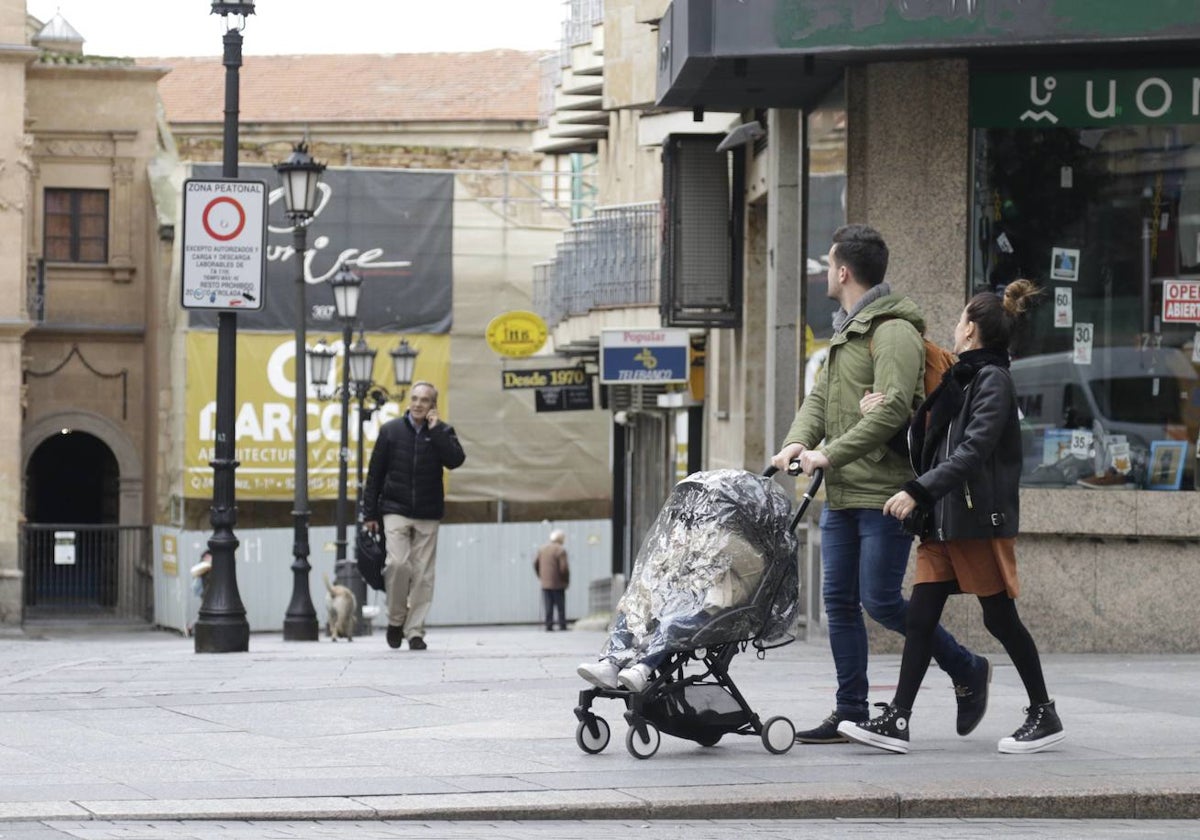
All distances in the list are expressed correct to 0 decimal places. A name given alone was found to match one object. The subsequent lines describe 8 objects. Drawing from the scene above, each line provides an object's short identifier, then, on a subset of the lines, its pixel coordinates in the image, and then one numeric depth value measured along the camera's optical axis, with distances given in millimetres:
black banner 43500
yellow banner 41969
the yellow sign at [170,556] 40844
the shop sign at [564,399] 36719
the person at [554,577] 38094
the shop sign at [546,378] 37062
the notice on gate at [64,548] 42469
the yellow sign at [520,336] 38719
